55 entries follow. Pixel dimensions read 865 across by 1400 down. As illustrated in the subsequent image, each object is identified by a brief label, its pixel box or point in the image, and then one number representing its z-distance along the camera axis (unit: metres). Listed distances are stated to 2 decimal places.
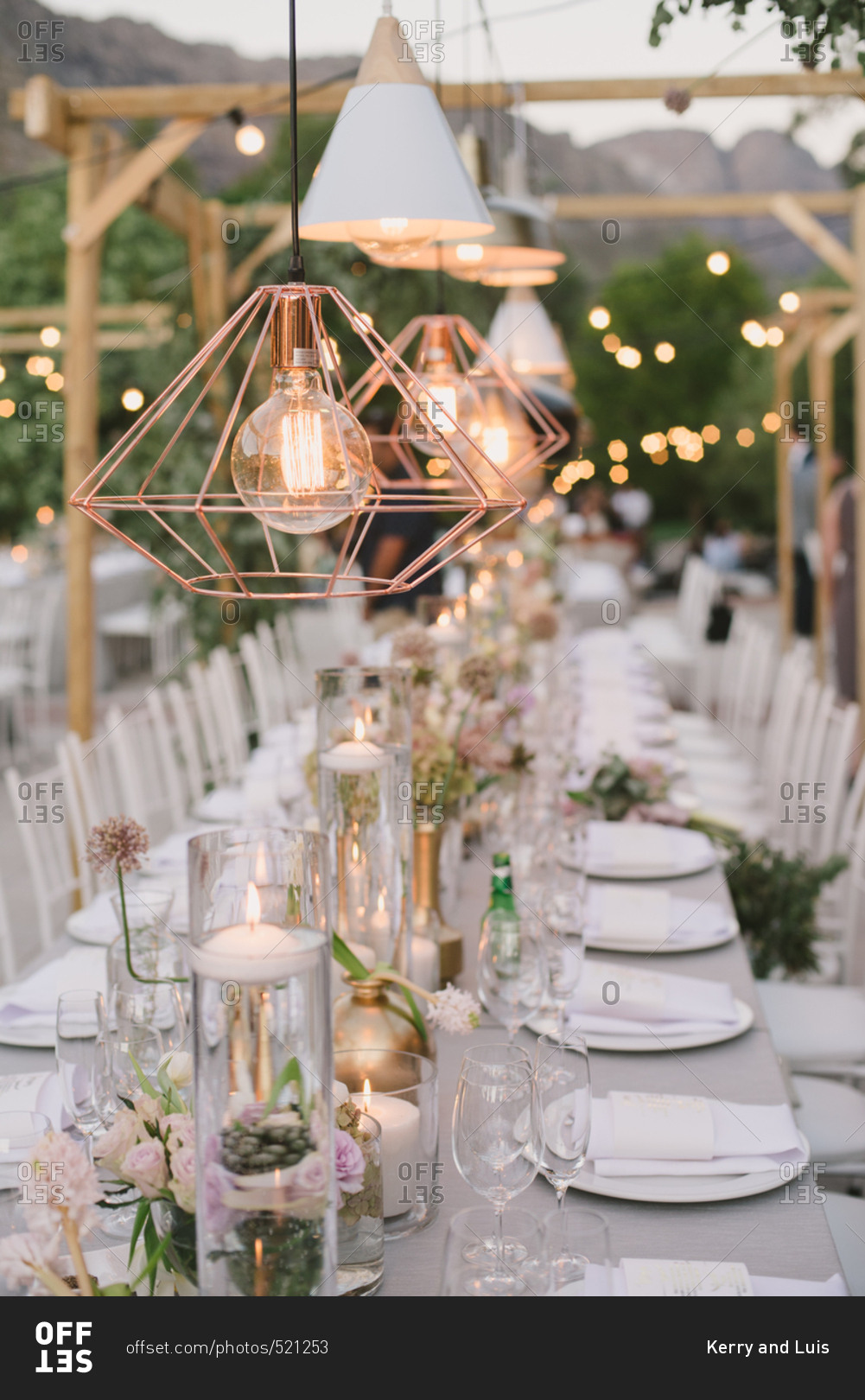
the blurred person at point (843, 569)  7.19
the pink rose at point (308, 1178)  1.00
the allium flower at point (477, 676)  2.28
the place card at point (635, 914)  2.22
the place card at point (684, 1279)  1.24
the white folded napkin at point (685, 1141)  1.47
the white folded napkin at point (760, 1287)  1.25
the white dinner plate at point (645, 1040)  1.82
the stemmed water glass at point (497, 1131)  1.25
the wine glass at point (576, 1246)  1.28
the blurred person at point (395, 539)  5.23
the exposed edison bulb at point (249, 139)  4.55
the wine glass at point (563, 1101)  1.30
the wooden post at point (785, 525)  9.52
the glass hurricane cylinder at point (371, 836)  1.73
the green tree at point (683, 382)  26.77
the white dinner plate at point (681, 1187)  1.43
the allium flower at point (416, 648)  2.49
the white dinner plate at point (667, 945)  2.20
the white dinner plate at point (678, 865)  2.58
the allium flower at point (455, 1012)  1.45
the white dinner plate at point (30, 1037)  1.84
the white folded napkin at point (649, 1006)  1.87
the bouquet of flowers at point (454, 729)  2.27
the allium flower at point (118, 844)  1.52
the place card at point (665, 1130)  1.48
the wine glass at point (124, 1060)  1.44
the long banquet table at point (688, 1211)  1.33
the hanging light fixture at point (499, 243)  2.59
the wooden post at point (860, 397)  5.22
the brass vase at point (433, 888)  2.08
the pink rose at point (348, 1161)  1.20
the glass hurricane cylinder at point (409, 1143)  1.34
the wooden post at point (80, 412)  4.56
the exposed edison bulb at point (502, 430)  2.77
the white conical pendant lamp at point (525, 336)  4.26
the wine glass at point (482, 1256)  1.26
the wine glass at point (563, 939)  1.79
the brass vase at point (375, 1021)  1.55
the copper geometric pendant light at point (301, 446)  1.06
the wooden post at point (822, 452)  8.50
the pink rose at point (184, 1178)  1.09
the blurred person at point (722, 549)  15.57
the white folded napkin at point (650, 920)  2.21
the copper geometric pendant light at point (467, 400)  2.15
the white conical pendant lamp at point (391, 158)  1.52
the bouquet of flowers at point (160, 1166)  1.10
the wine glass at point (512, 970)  1.74
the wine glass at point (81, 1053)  1.41
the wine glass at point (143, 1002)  1.58
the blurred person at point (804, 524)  10.38
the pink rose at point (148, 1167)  1.11
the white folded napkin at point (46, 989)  1.90
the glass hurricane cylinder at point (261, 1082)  0.97
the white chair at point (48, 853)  2.65
